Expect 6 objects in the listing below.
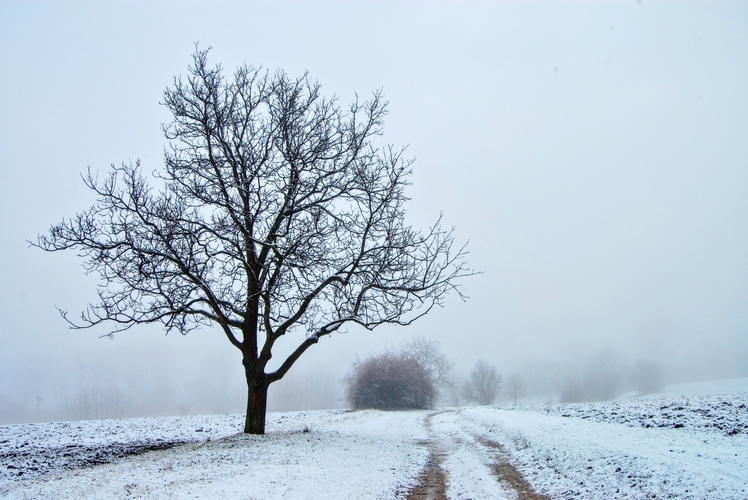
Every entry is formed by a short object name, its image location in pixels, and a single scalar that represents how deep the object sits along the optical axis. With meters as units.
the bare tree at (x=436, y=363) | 80.00
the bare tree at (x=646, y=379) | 93.31
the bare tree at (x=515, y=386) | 109.48
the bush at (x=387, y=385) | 51.53
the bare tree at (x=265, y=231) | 15.77
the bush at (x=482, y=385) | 88.69
